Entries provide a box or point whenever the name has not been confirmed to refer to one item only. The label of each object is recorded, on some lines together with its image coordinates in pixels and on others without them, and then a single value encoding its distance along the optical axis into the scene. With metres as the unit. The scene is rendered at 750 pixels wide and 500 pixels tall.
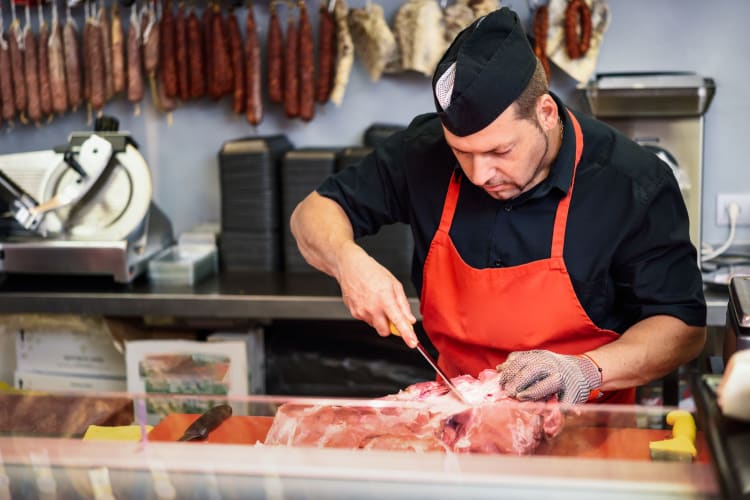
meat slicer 3.54
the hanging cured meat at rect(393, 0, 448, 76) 3.76
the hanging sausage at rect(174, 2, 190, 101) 3.99
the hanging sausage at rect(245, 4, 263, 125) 3.97
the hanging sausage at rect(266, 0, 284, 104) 3.97
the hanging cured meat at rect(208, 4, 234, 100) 3.97
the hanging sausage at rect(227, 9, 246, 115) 3.97
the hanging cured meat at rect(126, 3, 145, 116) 4.02
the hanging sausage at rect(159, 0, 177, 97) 4.02
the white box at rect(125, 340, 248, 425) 3.60
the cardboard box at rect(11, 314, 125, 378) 3.81
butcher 1.88
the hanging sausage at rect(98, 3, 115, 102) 4.07
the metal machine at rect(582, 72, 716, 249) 3.51
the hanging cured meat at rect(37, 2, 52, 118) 4.09
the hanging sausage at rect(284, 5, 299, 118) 3.92
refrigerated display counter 1.13
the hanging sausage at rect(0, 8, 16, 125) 4.10
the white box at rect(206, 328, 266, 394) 3.70
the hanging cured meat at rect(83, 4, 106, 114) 4.05
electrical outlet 3.90
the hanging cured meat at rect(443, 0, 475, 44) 3.74
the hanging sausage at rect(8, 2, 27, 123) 4.07
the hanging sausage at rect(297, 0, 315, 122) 3.88
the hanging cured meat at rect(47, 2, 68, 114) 4.07
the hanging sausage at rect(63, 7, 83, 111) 4.08
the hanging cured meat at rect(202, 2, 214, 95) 4.03
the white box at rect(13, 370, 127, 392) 3.84
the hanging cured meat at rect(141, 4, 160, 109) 4.03
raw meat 1.42
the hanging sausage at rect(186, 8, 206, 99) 3.99
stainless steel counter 3.43
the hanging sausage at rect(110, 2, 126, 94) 4.03
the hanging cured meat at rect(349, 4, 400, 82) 3.84
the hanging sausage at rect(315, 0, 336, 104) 3.91
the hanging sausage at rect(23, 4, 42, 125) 4.07
